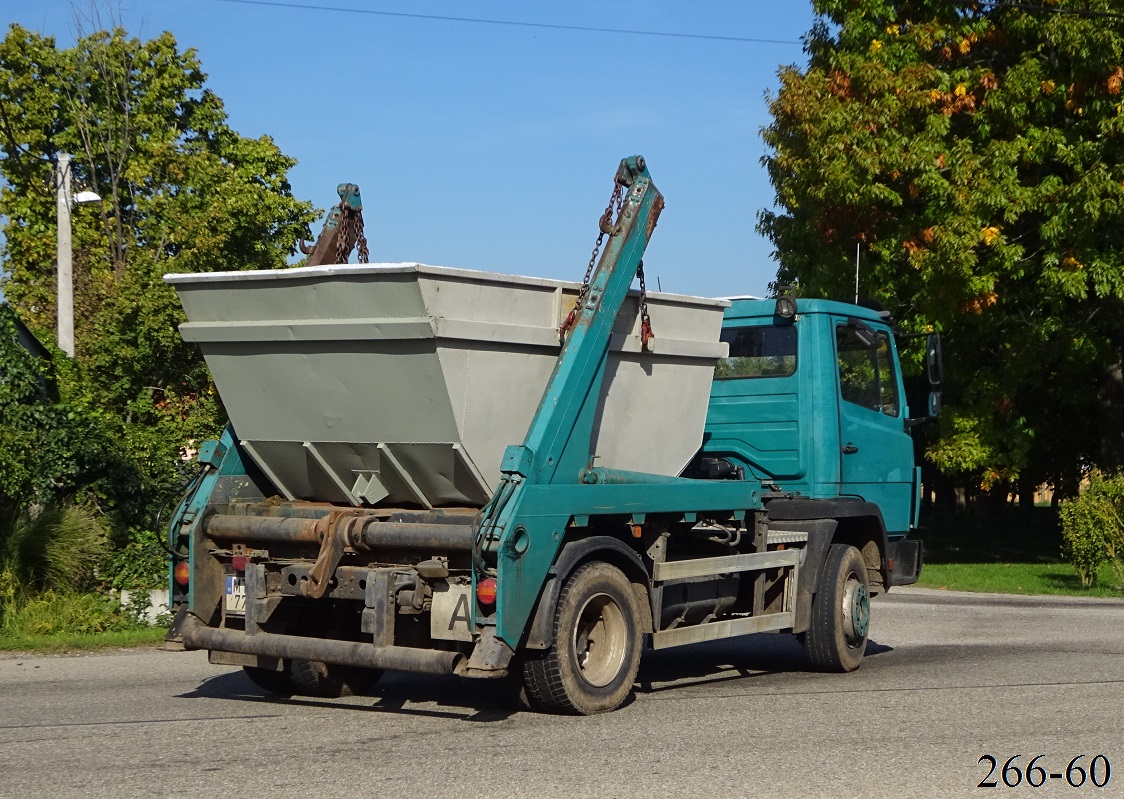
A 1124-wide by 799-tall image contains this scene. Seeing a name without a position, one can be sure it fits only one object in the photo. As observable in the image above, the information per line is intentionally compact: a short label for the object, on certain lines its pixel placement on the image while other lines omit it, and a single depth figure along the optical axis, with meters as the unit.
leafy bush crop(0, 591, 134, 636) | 12.27
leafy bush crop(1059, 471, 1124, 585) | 18.39
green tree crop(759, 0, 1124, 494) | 19.41
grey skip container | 7.57
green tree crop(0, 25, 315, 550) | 19.95
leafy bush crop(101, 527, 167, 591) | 13.53
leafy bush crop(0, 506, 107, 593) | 12.85
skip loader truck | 7.48
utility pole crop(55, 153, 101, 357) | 16.38
